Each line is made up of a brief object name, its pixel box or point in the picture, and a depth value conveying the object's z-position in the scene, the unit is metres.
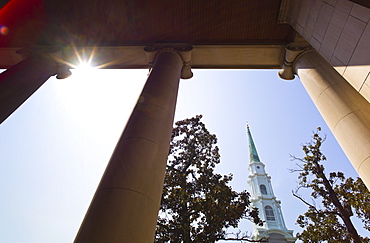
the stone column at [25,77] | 11.95
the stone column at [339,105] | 8.48
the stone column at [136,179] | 5.32
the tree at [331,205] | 25.62
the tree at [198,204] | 20.02
